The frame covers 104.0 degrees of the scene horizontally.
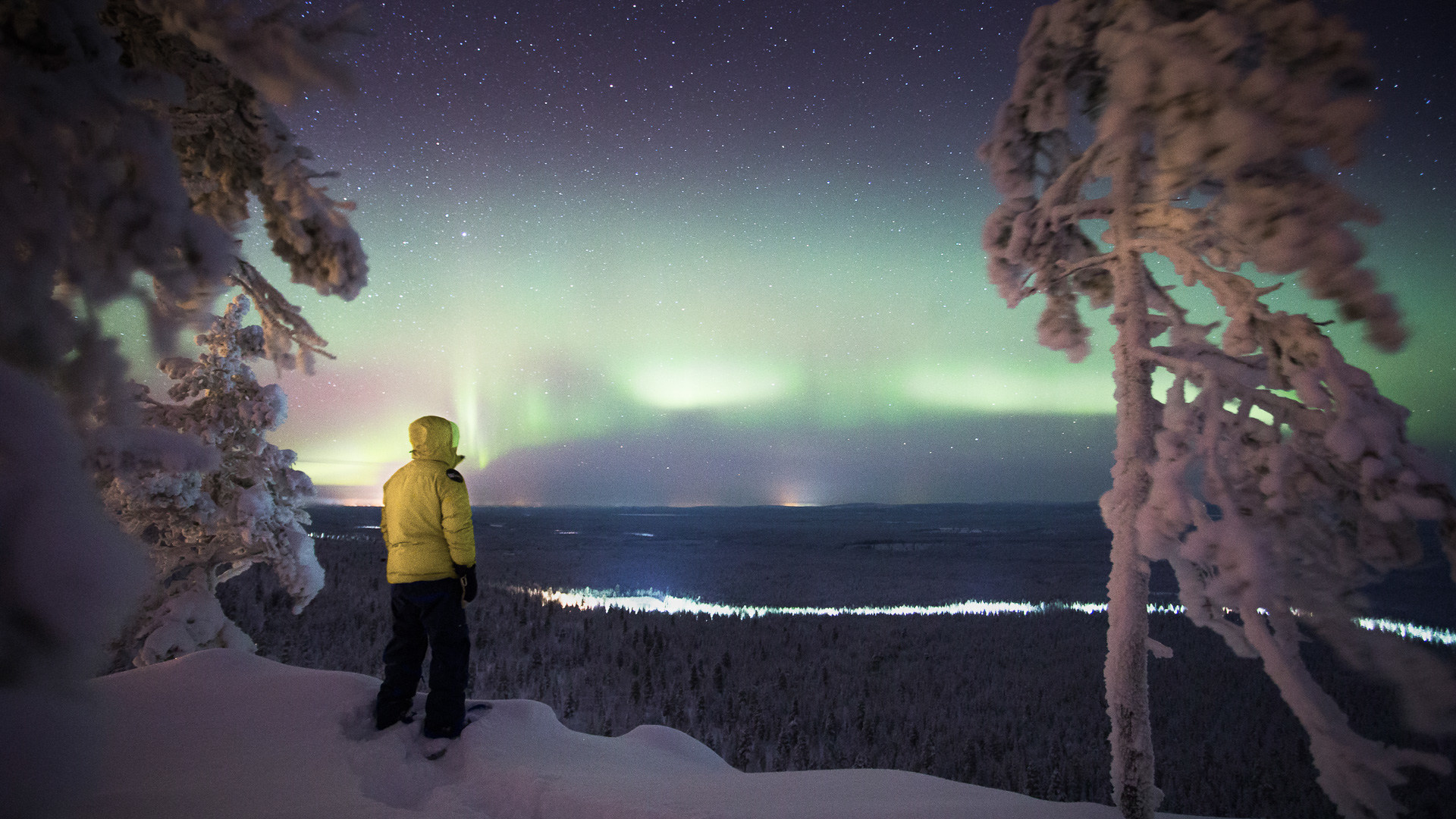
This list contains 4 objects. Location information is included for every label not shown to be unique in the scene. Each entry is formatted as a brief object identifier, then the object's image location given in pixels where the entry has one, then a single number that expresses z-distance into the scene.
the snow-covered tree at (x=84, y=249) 1.07
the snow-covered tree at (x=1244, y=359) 2.83
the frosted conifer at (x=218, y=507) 6.47
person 3.93
